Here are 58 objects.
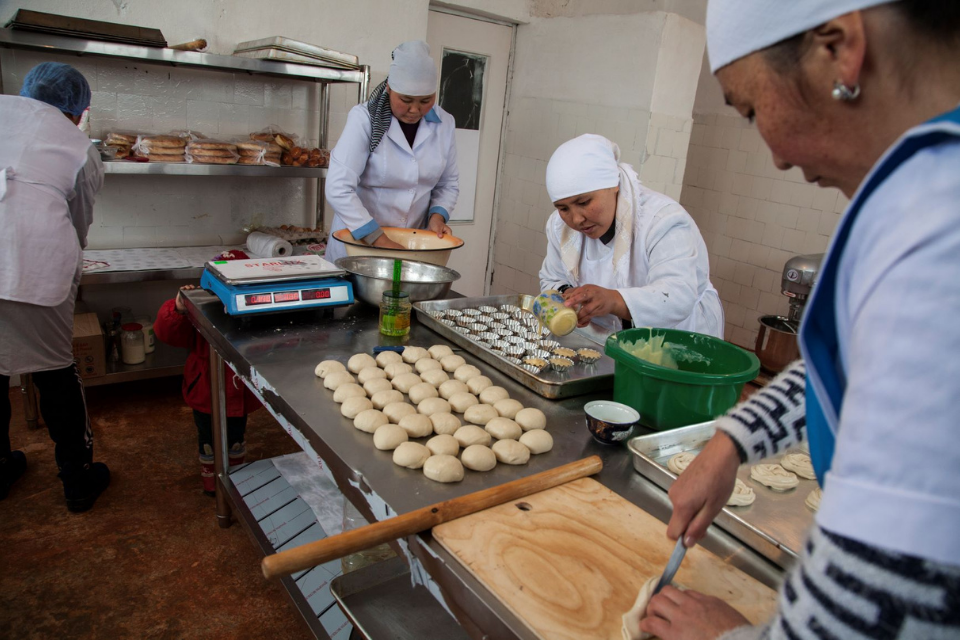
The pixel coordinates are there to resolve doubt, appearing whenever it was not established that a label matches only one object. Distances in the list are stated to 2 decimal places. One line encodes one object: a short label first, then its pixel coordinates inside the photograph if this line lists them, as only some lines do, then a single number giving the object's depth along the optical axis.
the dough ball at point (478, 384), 1.72
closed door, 4.82
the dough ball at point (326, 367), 1.73
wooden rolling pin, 0.88
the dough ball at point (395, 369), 1.79
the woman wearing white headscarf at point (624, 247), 2.04
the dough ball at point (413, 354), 1.90
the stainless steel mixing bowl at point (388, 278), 2.29
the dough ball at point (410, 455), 1.33
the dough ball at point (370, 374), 1.71
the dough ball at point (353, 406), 1.52
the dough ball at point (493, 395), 1.66
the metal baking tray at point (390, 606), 1.51
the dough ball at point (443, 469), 1.29
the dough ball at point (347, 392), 1.59
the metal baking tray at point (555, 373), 1.71
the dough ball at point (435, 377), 1.76
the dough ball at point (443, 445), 1.38
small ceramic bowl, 1.44
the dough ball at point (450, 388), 1.69
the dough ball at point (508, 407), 1.59
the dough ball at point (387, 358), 1.84
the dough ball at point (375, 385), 1.65
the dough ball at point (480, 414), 1.55
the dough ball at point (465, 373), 1.79
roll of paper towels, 3.64
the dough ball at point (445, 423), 1.50
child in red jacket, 2.45
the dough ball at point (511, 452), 1.38
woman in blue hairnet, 2.32
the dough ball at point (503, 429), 1.47
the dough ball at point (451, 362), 1.86
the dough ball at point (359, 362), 1.79
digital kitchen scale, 2.05
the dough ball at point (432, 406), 1.58
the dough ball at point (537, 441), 1.43
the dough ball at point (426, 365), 1.82
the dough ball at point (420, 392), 1.65
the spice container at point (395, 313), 2.04
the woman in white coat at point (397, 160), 3.00
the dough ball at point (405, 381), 1.71
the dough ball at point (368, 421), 1.46
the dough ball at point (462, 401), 1.62
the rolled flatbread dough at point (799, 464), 1.38
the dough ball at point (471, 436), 1.44
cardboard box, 3.31
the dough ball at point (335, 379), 1.67
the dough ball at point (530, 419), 1.53
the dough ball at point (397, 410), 1.53
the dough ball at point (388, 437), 1.39
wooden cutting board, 0.95
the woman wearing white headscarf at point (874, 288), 0.47
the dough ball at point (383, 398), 1.60
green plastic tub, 1.45
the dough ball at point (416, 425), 1.47
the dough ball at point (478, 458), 1.35
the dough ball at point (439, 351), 1.93
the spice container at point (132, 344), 3.53
